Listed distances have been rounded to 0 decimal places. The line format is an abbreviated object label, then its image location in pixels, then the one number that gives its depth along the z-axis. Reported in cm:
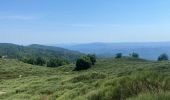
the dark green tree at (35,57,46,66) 6362
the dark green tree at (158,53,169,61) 5750
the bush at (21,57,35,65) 6136
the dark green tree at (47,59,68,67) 6054
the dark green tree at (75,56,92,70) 4175
